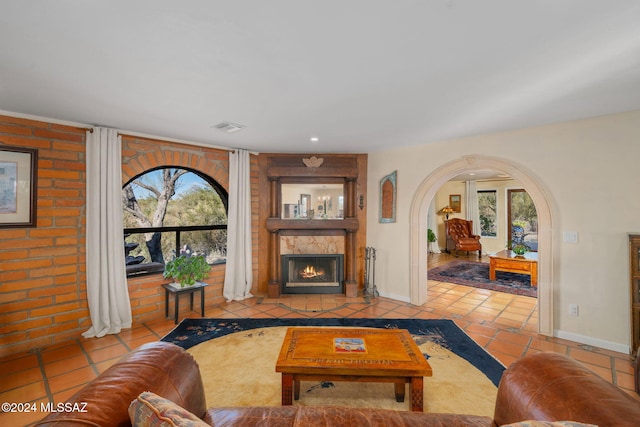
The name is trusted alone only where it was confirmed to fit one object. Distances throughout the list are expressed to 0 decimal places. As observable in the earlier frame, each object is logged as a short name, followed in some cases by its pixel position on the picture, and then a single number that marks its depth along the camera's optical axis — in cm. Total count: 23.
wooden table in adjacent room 488
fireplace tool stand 444
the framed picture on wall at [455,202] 873
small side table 338
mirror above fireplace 452
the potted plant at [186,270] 340
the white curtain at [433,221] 868
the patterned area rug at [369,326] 268
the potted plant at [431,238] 834
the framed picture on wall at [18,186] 260
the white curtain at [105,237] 301
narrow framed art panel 429
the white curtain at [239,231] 416
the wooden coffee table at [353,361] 169
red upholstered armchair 757
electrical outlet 293
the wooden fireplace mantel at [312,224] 436
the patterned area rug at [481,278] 478
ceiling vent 303
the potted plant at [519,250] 522
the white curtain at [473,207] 849
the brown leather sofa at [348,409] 91
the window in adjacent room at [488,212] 840
